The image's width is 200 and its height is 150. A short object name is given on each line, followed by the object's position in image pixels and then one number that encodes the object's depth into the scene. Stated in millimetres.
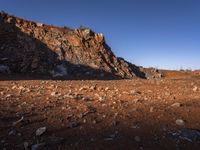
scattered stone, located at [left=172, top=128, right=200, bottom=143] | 2878
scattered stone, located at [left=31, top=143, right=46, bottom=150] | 2563
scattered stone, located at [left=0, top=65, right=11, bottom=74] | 11661
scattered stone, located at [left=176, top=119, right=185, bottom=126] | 3262
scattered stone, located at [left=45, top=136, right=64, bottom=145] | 2674
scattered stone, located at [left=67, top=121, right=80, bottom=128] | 3065
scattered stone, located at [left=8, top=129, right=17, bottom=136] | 2886
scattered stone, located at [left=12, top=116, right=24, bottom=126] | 3131
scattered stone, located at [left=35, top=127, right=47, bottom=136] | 2846
